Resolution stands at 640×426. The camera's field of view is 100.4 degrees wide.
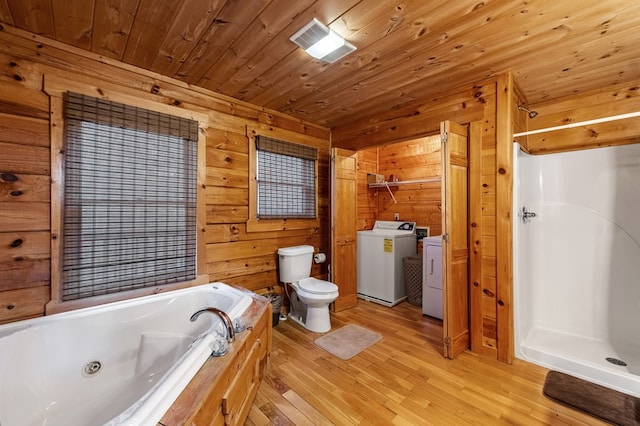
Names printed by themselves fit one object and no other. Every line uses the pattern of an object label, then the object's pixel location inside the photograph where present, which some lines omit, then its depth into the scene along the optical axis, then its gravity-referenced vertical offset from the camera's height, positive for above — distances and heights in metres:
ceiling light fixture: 1.53 +1.06
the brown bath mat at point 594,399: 1.48 -1.12
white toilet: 2.51 -0.72
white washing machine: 3.29 -0.61
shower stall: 2.07 -0.40
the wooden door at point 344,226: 3.04 -0.13
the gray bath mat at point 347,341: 2.22 -1.13
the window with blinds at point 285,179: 2.77 +0.39
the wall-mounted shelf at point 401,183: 3.50 +0.45
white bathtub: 1.22 -0.77
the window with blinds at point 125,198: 1.75 +0.12
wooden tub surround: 0.90 -0.70
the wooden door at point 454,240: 2.10 -0.21
